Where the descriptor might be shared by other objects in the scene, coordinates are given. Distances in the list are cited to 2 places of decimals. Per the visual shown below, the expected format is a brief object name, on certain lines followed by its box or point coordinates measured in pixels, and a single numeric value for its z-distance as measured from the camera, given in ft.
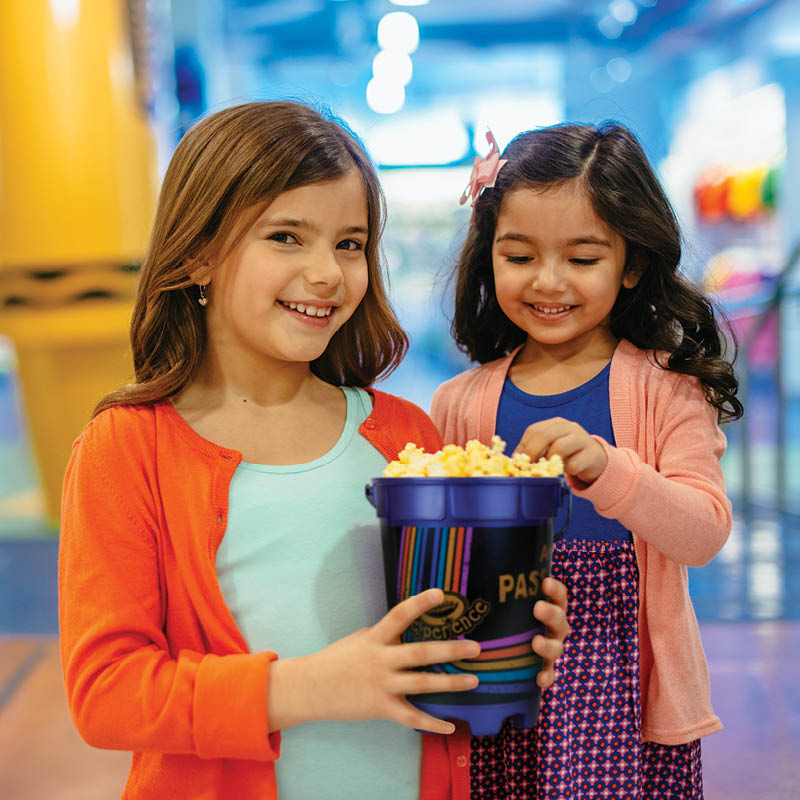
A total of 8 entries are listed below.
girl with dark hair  3.97
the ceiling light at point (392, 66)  28.22
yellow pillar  12.87
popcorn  2.96
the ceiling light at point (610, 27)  28.30
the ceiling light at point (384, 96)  29.50
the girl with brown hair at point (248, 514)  2.83
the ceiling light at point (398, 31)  26.66
